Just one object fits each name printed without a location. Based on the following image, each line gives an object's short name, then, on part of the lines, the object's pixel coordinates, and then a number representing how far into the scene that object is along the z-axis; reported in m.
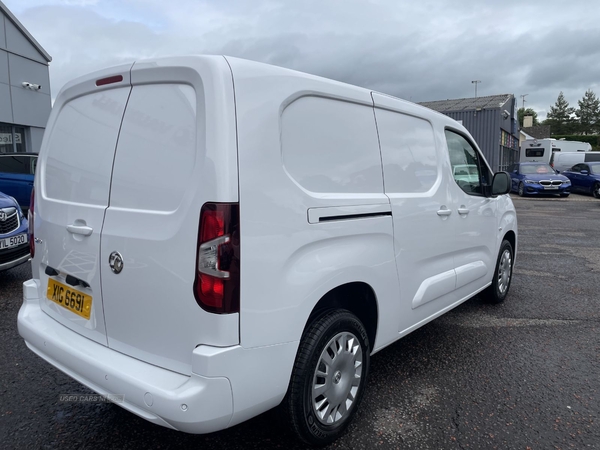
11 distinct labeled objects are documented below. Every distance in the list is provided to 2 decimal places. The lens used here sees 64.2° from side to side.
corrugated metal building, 25.77
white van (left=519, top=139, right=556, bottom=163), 29.36
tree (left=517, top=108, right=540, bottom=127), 104.99
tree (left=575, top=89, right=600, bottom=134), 83.38
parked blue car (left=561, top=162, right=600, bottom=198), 20.33
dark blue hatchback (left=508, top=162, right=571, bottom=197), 19.73
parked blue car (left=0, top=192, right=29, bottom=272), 5.32
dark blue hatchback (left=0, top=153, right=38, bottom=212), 9.94
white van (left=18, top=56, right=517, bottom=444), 1.99
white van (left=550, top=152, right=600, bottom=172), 26.33
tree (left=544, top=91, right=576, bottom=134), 88.19
